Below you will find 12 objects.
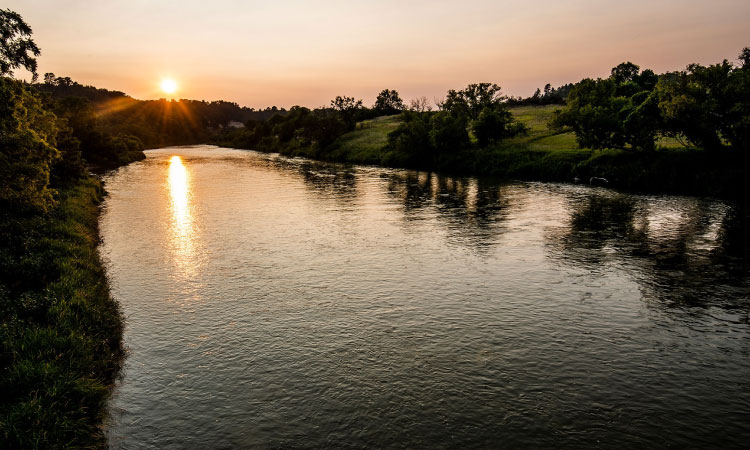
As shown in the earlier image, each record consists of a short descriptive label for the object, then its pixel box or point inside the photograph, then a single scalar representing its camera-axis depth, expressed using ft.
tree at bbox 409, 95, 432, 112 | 531.91
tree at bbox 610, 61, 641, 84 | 455.67
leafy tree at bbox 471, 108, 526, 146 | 282.56
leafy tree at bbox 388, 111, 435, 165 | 298.76
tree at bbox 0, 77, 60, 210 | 85.40
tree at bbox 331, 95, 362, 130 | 503.12
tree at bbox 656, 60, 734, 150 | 161.07
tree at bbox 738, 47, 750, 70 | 396.22
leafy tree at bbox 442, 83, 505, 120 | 364.17
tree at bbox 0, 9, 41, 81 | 79.15
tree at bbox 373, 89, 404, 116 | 628.77
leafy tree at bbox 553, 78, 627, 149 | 198.39
